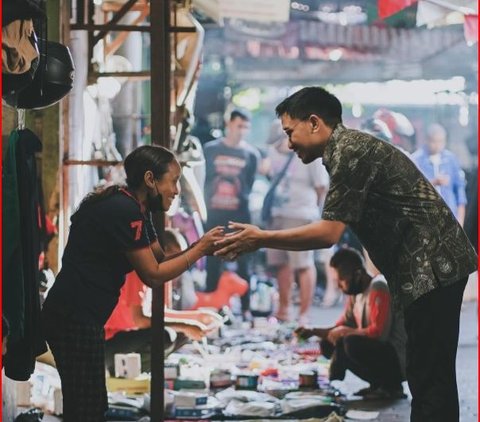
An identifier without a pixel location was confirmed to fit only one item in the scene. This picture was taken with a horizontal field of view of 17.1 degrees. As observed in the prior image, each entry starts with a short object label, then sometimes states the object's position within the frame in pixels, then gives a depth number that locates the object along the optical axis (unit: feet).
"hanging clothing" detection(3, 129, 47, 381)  24.16
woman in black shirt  24.87
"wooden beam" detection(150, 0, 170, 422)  31.45
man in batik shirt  23.89
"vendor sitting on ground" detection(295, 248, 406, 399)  38.89
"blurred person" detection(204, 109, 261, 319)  60.42
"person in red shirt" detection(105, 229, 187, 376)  38.39
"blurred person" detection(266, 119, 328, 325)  58.43
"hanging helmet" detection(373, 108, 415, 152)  62.52
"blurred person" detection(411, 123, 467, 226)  60.42
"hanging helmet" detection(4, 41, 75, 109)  26.05
